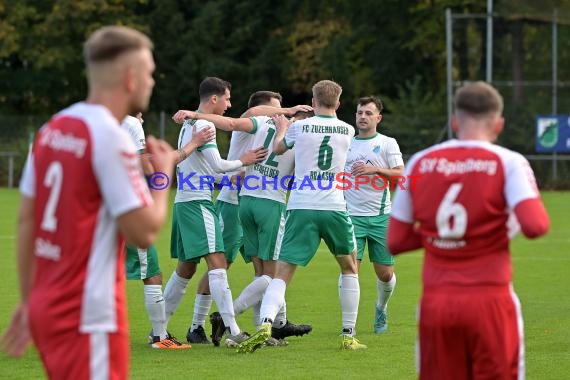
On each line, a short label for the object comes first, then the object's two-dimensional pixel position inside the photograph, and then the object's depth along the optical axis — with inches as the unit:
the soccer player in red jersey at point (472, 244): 398.6
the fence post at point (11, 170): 3038.9
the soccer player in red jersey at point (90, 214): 341.4
